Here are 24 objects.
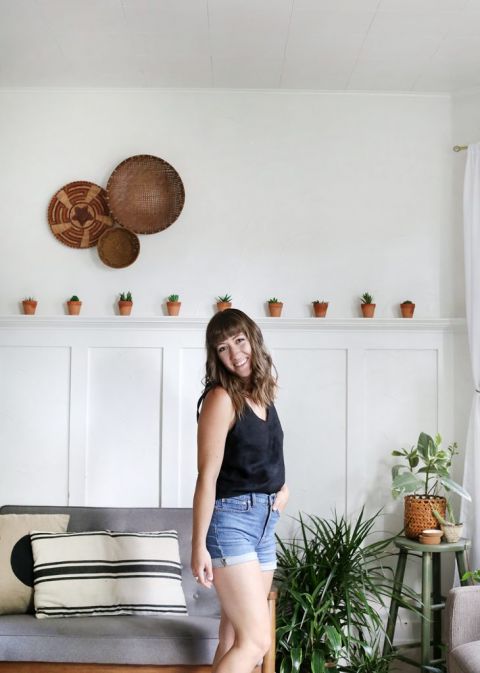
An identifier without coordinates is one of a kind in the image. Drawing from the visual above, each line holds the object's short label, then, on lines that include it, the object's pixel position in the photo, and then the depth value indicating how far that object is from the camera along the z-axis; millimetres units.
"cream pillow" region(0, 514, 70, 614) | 2883
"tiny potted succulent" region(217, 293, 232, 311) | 3623
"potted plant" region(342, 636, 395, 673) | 3088
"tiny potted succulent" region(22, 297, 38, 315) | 3609
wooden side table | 3229
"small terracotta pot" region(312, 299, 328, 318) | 3614
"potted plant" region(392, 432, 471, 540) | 3318
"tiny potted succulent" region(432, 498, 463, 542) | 3303
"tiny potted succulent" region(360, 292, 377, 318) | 3619
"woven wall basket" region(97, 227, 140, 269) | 3668
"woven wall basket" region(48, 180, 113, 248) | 3699
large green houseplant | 2977
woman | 2176
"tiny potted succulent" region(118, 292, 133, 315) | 3607
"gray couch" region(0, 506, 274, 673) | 2590
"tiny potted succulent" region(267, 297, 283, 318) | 3611
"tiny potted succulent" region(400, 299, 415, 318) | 3619
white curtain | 3428
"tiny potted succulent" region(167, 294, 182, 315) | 3600
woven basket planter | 3324
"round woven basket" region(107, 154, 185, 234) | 3680
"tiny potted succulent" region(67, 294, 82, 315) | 3613
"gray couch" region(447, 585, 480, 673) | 2832
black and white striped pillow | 2850
